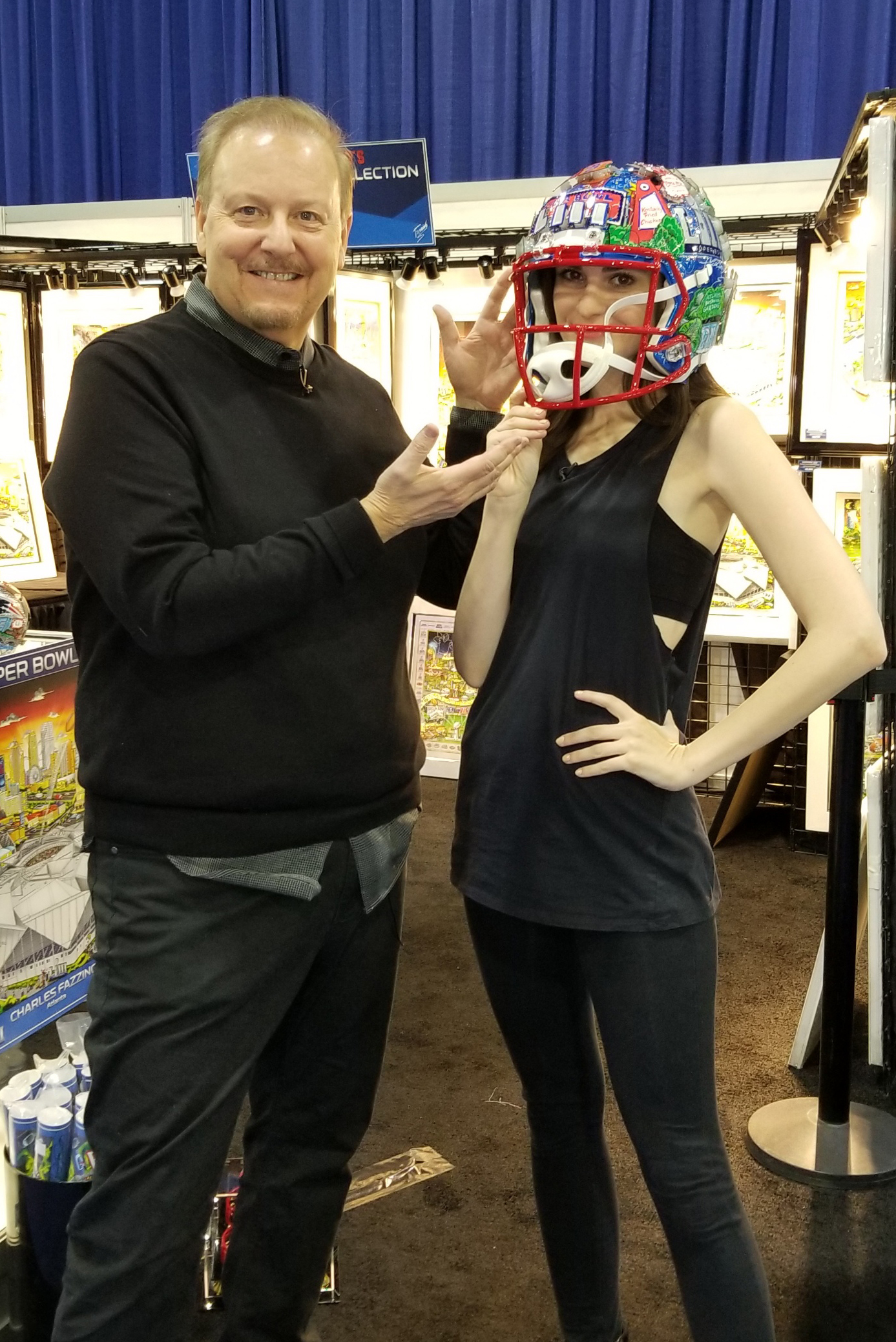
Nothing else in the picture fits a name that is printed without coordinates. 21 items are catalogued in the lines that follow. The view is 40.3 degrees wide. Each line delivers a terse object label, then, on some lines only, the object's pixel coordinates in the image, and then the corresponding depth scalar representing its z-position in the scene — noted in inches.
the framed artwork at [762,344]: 171.0
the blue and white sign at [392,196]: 171.3
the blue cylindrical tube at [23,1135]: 71.1
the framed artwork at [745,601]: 172.7
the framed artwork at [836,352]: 155.0
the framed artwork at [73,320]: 197.6
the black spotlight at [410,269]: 178.9
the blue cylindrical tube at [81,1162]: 70.4
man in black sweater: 53.4
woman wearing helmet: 56.0
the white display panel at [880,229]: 89.4
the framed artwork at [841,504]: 153.3
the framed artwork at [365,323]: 183.6
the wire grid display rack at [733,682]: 185.0
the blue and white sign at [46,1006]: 80.9
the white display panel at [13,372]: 199.3
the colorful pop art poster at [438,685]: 200.7
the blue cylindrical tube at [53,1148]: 70.3
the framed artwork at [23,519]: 198.7
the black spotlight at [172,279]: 177.9
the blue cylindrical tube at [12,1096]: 73.9
